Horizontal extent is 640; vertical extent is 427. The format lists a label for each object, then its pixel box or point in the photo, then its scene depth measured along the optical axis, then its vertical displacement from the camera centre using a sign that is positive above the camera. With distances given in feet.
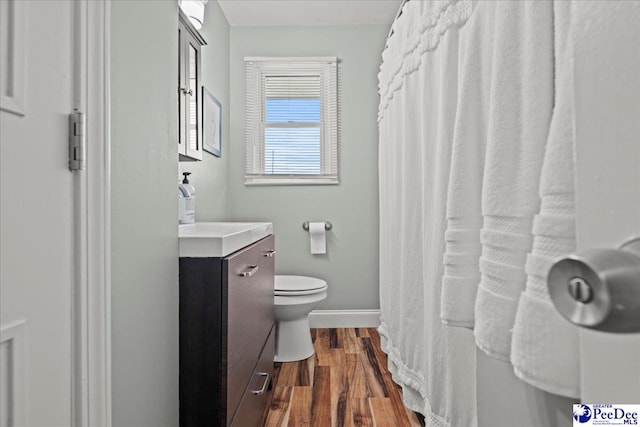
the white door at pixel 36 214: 1.81 +0.00
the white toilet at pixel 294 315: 7.36 -1.95
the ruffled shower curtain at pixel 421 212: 3.83 +0.03
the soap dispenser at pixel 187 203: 5.93 +0.17
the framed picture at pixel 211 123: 7.56 +1.89
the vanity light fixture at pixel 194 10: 6.64 +3.55
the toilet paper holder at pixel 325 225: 9.75 -0.28
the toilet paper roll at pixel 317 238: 9.53 -0.59
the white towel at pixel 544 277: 1.59 -0.28
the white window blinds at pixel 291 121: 9.77 +2.35
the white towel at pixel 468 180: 2.95 +0.27
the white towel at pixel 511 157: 2.13 +0.33
